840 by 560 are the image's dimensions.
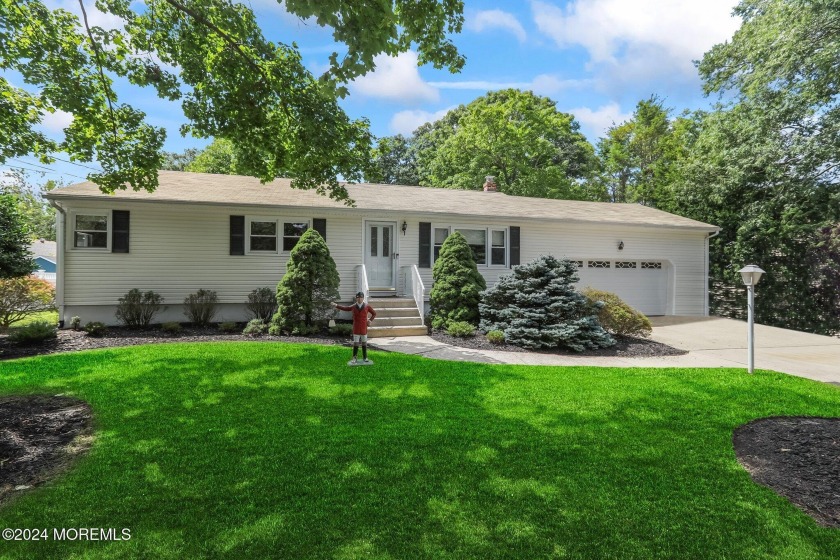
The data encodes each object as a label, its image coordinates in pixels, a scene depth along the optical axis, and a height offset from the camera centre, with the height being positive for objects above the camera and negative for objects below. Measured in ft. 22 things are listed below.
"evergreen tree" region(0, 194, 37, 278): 34.09 +2.28
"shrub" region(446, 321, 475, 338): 32.96 -4.04
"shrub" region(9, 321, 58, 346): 28.19 -4.32
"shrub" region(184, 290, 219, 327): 36.01 -2.83
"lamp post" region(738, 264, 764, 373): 23.13 +0.31
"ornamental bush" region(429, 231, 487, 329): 35.73 -0.63
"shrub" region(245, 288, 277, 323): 36.47 -2.46
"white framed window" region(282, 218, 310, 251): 39.04 +4.26
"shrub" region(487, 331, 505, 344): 31.01 -4.29
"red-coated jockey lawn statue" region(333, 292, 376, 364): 23.88 -2.59
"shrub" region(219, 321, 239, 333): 33.78 -4.25
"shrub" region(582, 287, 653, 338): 33.63 -3.11
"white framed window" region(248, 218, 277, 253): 38.26 +3.65
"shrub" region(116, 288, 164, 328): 34.22 -2.89
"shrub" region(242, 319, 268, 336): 32.32 -4.12
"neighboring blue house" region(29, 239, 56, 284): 103.06 +3.57
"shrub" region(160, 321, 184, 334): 33.09 -4.30
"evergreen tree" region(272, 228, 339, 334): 32.14 -0.87
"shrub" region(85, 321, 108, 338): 31.22 -4.25
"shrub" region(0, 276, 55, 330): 34.42 -2.40
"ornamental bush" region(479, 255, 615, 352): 30.40 -2.29
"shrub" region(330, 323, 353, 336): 32.50 -4.15
